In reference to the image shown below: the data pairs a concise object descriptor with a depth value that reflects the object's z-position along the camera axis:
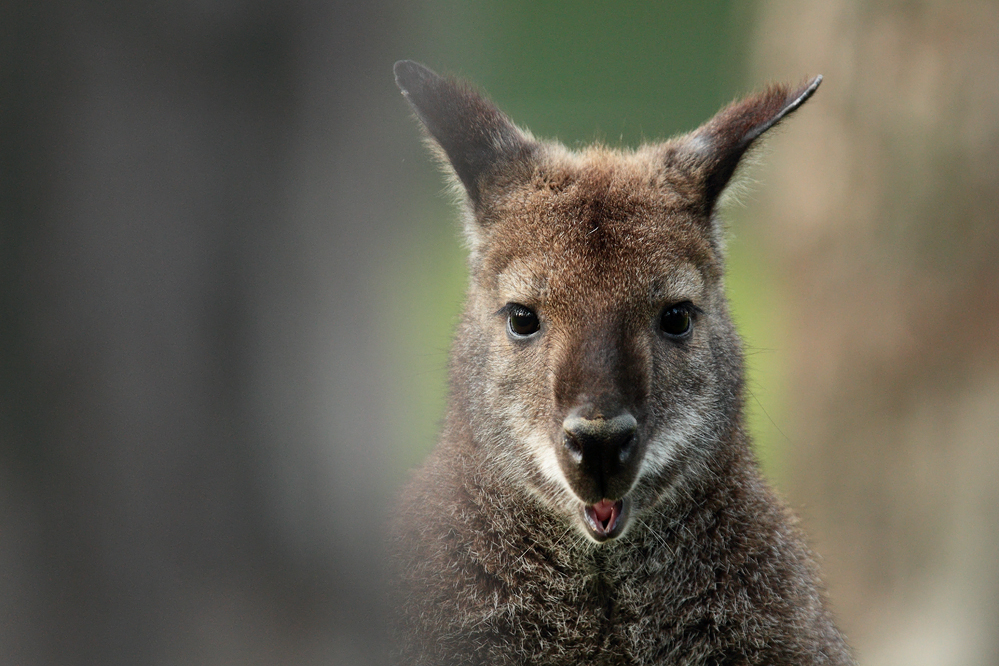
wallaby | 8.59
